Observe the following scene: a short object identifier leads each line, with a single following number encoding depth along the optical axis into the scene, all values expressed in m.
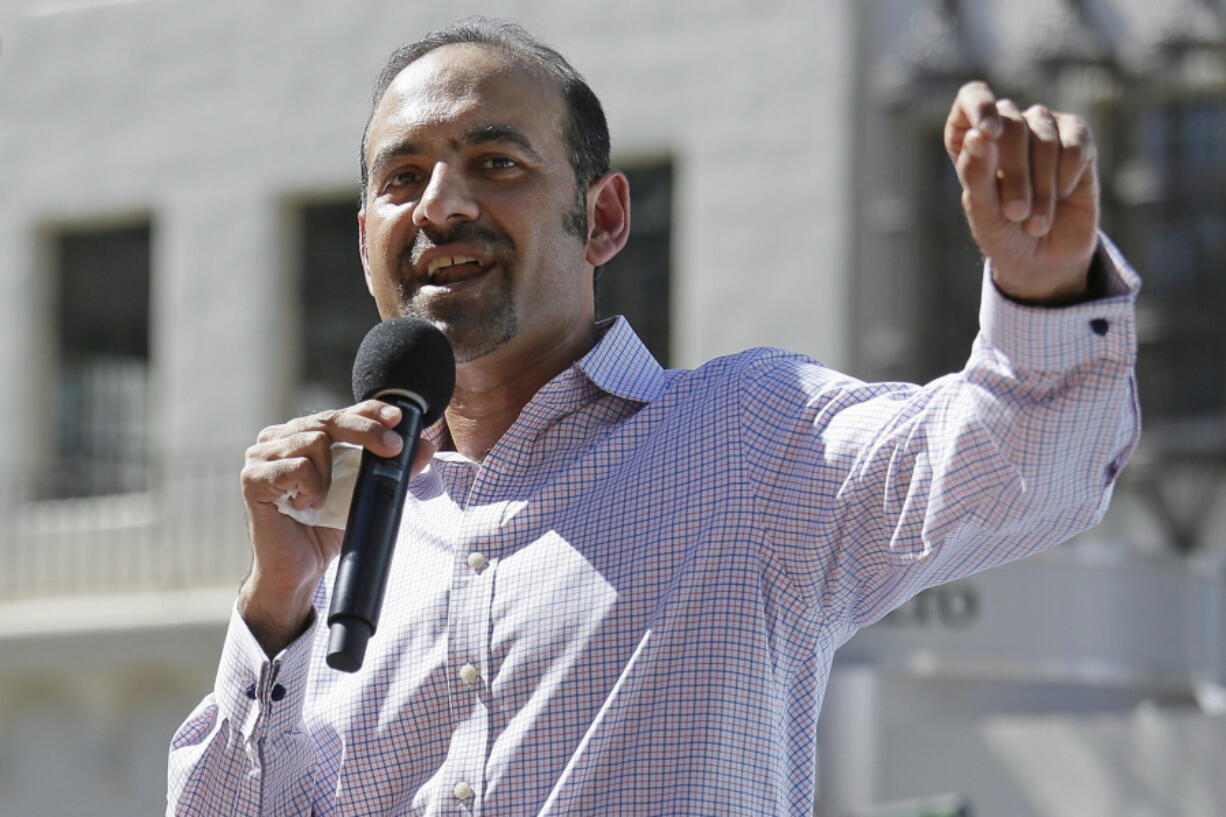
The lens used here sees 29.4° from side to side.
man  2.47
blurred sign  11.59
